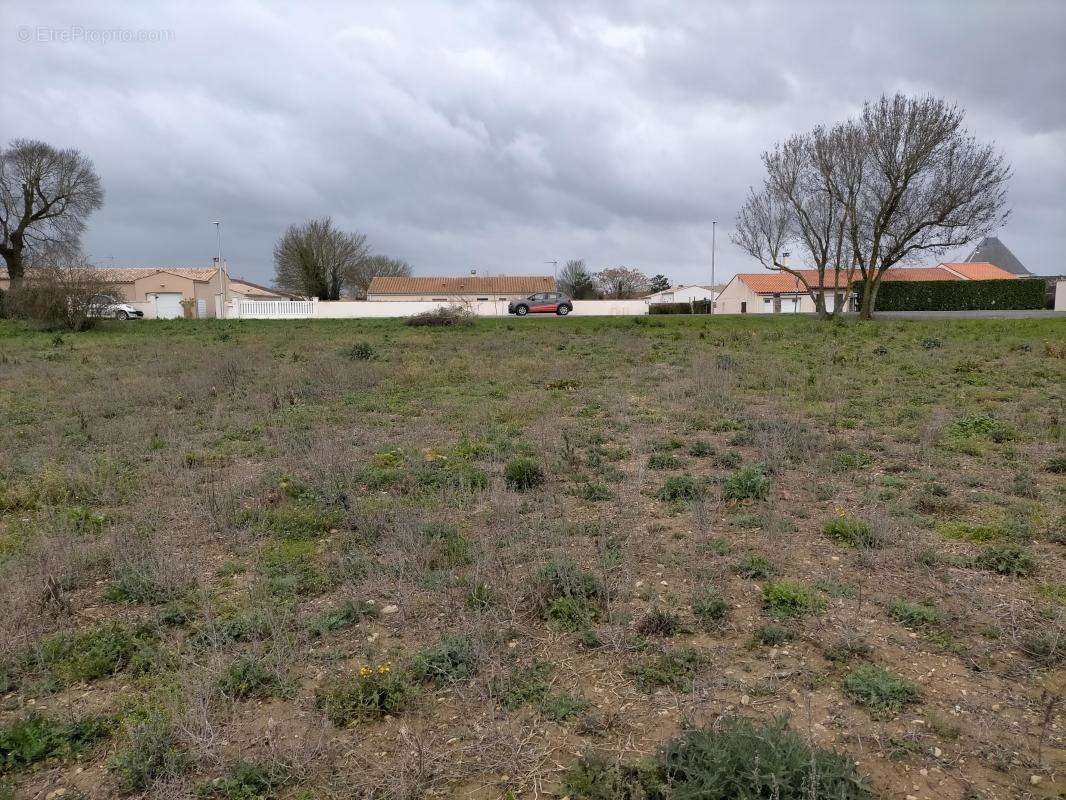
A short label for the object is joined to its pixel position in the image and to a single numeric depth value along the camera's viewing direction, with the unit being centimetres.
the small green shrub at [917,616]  370
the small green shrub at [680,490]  583
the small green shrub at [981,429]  757
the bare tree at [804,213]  3158
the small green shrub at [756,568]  429
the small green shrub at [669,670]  327
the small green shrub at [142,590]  421
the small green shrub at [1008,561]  428
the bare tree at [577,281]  7356
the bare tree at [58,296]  2495
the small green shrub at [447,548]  456
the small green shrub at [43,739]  293
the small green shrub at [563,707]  308
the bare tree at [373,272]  6391
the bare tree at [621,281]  7650
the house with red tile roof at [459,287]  6256
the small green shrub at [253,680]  328
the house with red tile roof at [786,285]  6303
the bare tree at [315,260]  5681
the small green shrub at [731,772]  238
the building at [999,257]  8219
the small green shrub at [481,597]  401
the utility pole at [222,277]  5203
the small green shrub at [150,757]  273
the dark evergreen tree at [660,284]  9139
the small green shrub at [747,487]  573
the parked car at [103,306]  2614
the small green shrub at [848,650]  342
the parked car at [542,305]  3903
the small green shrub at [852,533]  468
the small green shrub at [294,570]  431
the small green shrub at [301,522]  526
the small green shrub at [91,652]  350
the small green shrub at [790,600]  384
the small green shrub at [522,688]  320
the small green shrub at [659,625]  370
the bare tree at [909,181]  2769
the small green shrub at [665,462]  687
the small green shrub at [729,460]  682
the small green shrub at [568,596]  385
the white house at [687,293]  7974
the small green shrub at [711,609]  377
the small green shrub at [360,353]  1608
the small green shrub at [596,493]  589
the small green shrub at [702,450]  726
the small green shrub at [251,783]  268
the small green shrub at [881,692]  302
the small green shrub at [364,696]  311
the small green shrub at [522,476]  626
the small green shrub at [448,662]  338
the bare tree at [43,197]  4206
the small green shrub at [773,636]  358
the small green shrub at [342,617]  381
